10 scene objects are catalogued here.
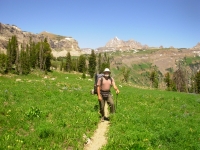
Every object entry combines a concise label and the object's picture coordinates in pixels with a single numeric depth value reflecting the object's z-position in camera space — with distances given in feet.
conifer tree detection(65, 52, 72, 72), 476.38
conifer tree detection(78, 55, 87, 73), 455.63
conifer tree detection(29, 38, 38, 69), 313.96
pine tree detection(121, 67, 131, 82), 405.41
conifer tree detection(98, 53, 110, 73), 421.01
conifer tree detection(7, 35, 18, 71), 299.44
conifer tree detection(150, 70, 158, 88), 414.84
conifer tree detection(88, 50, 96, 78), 405.66
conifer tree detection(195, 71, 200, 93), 370.12
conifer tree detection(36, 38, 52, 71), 310.37
